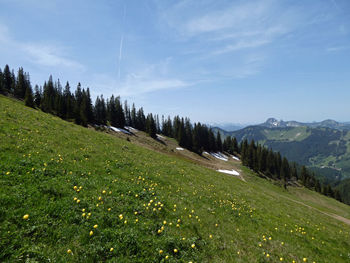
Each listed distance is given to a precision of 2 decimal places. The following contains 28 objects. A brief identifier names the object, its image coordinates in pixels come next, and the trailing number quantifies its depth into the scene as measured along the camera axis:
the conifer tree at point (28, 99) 58.61
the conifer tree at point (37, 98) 77.00
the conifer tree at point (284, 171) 91.97
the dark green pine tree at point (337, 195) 91.22
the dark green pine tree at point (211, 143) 108.89
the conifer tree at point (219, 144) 115.88
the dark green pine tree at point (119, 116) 88.05
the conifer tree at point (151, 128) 88.06
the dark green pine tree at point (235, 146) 129.75
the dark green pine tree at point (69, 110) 62.69
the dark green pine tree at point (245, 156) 85.94
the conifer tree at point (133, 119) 116.28
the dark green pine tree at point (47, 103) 68.56
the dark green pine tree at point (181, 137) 93.28
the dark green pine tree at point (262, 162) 87.54
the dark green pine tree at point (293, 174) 109.69
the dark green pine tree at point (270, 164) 89.68
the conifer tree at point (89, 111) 74.38
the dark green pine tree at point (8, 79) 99.38
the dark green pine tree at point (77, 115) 61.31
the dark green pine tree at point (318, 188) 92.87
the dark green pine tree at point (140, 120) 116.19
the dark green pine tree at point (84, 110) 62.07
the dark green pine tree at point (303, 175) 98.31
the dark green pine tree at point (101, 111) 90.43
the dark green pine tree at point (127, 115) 116.25
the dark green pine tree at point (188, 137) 92.38
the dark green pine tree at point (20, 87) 88.44
